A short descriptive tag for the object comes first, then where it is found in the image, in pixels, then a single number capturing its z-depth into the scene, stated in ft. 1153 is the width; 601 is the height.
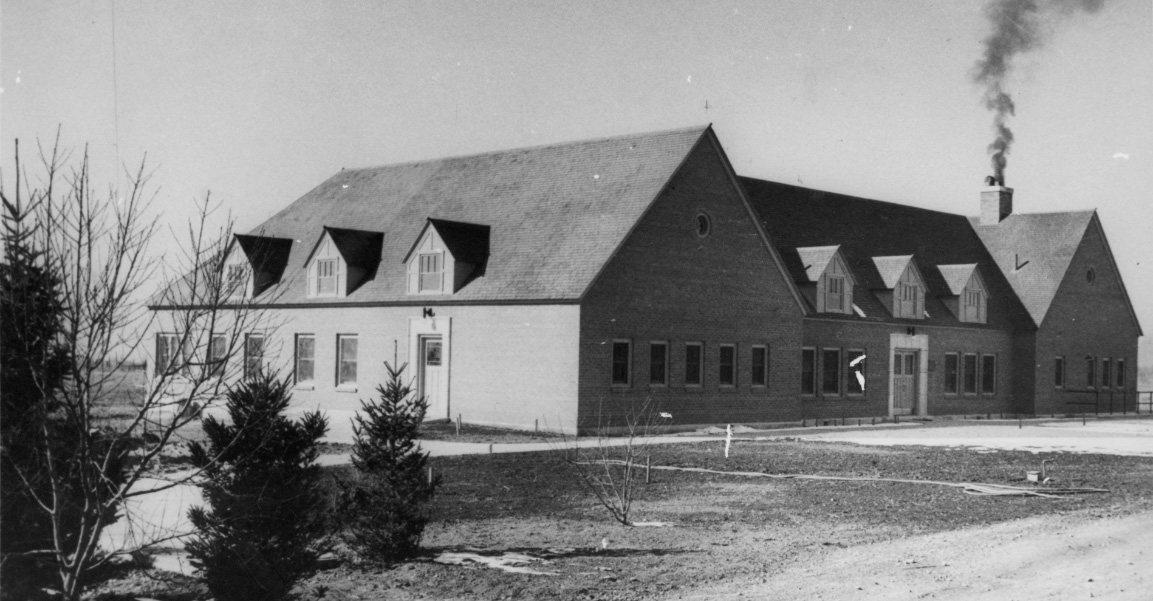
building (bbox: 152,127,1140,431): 102.68
